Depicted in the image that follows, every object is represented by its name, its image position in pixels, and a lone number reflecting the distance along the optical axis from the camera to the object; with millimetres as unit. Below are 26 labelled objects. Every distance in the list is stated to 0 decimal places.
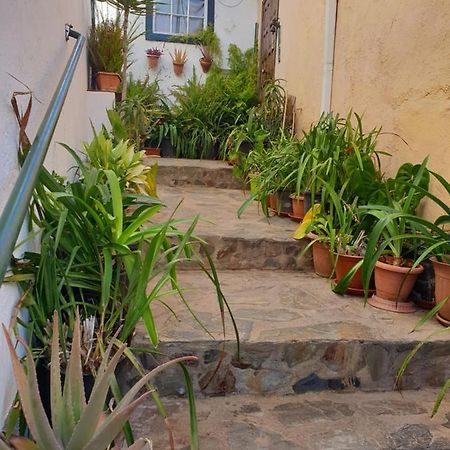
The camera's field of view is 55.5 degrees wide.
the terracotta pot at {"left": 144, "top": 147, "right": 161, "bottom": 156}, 4332
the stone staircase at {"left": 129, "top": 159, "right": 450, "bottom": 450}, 1185
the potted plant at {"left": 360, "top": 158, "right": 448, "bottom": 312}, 1522
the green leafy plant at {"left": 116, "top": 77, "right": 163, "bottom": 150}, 3504
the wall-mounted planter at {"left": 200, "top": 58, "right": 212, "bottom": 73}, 5438
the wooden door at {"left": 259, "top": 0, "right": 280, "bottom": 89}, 4570
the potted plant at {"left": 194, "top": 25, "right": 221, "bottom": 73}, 5441
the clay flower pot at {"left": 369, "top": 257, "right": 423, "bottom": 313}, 1624
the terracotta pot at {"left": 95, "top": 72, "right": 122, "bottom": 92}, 3373
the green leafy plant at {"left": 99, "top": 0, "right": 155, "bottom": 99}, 3511
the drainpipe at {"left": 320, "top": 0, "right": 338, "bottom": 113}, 2920
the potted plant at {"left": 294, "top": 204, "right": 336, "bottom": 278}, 1942
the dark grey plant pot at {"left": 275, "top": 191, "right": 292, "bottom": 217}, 2636
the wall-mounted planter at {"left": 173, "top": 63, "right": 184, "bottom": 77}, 5400
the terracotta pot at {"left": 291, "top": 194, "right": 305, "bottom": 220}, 2488
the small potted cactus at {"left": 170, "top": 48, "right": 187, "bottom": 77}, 5379
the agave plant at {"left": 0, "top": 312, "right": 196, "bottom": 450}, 617
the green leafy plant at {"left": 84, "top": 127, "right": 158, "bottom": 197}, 2154
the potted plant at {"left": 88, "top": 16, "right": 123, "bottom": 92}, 3395
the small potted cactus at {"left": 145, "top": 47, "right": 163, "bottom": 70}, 5293
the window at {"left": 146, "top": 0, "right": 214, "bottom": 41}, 5484
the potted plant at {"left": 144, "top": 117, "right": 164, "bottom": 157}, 4309
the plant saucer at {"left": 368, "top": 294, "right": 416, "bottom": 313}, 1661
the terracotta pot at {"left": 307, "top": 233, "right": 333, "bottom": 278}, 1971
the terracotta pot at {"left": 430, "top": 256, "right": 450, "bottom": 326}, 1475
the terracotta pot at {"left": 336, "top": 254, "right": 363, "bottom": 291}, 1788
